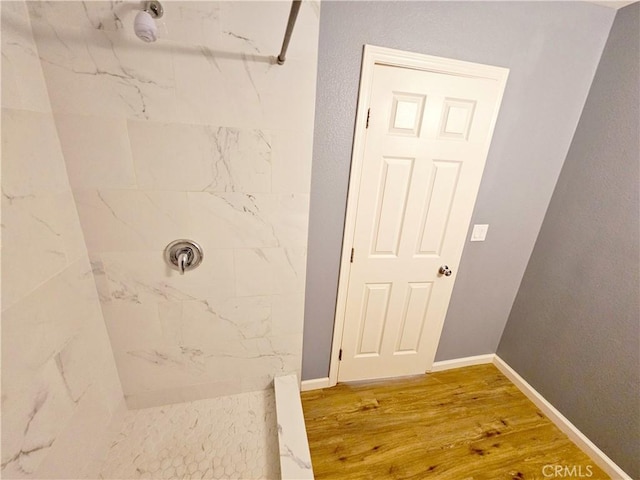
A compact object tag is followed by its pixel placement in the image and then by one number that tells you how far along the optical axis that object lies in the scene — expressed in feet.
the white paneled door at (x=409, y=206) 3.90
